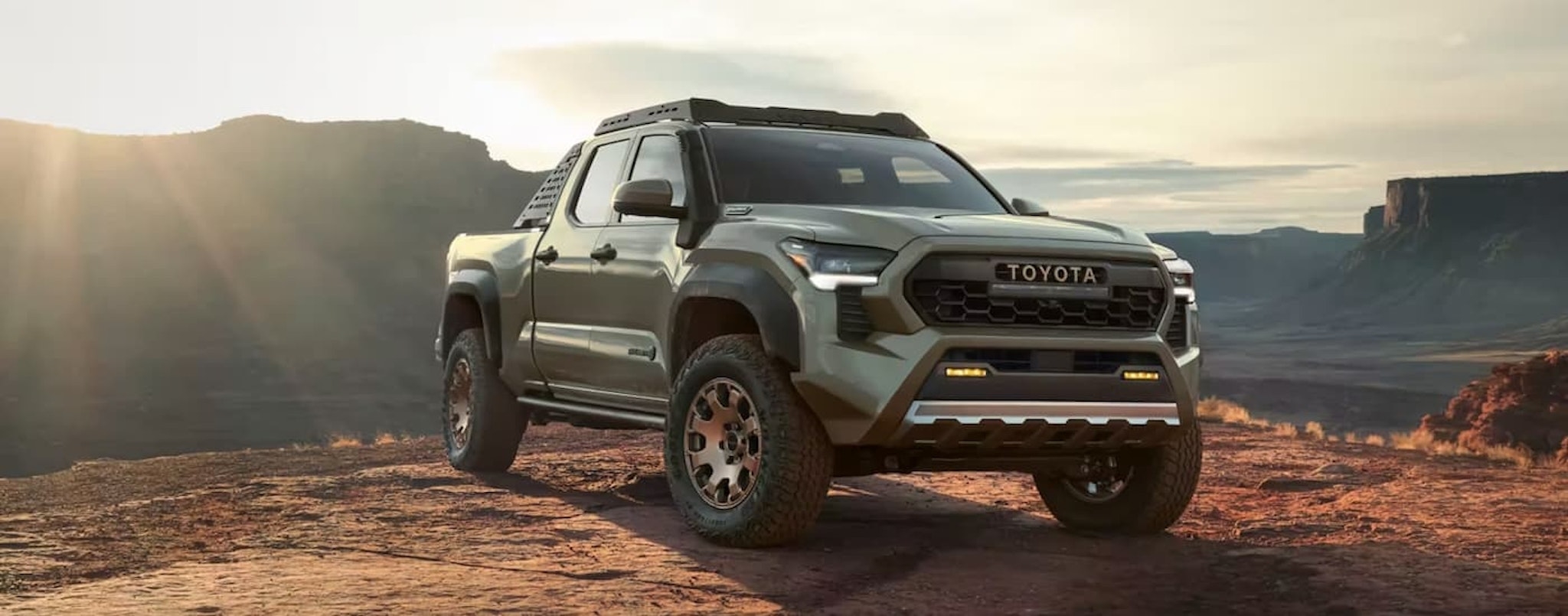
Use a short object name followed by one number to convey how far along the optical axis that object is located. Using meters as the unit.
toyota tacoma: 6.59
